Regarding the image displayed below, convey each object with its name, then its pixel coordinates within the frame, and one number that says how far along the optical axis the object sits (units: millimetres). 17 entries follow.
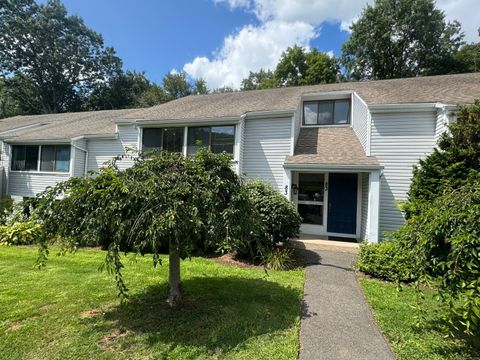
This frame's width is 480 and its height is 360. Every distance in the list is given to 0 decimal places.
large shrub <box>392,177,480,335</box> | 2916
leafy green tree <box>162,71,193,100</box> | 34531
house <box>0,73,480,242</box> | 9617
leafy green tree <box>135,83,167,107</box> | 33312
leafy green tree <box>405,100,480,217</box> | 7066
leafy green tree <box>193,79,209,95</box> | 35719
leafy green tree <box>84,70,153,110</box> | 36812
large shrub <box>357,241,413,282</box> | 6117
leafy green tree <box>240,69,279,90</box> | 36219
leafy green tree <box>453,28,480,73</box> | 22188
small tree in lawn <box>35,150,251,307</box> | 3545
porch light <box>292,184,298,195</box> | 11133
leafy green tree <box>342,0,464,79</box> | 23172
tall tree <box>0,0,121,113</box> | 33031
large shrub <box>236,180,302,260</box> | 7301
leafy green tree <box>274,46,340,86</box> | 26219
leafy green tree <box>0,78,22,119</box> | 33425
